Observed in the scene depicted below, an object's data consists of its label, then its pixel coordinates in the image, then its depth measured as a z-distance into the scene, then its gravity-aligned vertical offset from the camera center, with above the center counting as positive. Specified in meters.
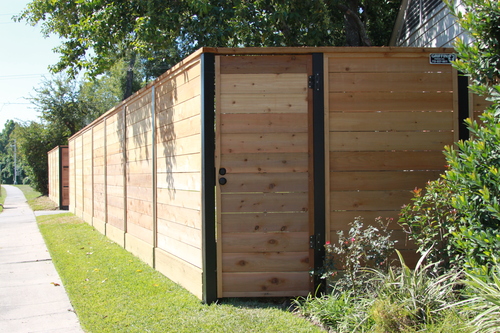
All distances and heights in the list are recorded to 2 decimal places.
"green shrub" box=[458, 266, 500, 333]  3.06 -0.98
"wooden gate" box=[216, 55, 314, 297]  4.88 -0.05
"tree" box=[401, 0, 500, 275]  3.47 -0.01
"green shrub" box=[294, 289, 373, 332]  3.86 -1.28
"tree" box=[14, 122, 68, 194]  26.94 +1.20
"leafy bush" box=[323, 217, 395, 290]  4.36 -0.85
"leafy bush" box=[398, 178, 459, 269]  4.25 -0.55
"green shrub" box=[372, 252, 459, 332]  3.59 -1.07
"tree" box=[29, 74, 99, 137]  28.94 +3.88
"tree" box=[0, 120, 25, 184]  77.44 -0.12
